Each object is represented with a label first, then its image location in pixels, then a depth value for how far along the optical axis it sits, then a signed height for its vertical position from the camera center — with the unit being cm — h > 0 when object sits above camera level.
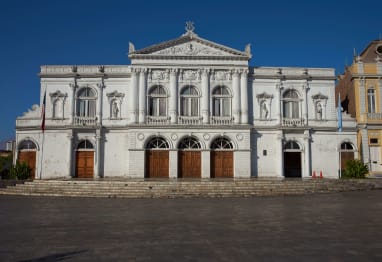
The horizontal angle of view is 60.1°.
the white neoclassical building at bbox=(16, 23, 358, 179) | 2916 +364
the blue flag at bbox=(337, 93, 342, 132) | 2941 +397
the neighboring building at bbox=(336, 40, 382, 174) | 3138 +540
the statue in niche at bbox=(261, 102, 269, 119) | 3078 +469
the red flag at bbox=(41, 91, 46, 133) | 2750 +395
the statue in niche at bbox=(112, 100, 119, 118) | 3027 +477
